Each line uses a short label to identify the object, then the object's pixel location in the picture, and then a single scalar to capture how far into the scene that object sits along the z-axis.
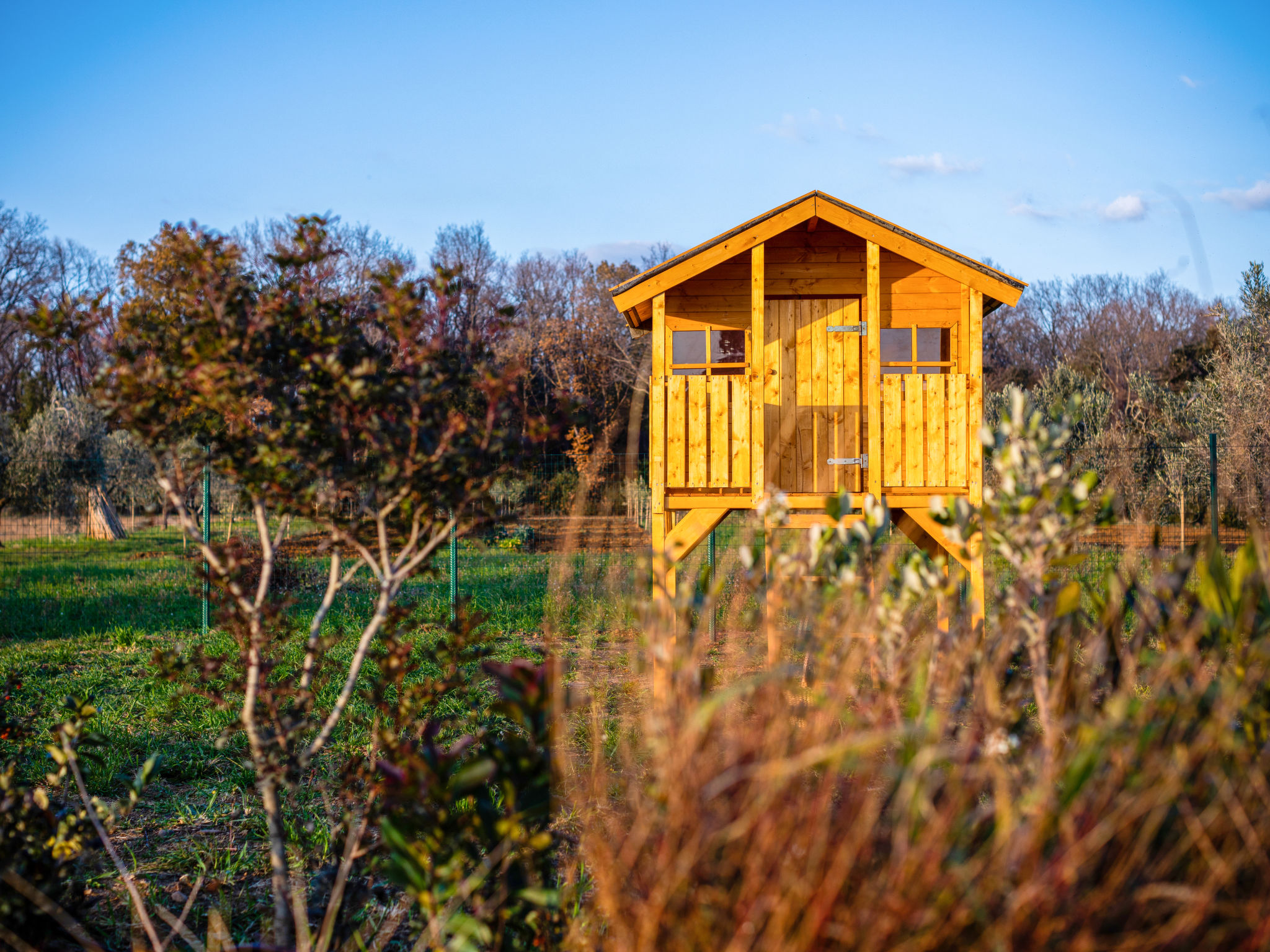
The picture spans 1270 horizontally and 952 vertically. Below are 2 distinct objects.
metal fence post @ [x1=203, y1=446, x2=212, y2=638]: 7.38
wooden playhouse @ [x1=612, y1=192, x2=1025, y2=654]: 6.86
